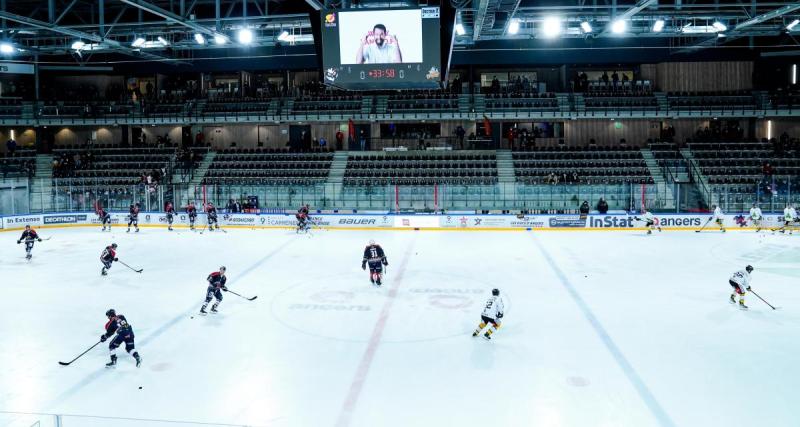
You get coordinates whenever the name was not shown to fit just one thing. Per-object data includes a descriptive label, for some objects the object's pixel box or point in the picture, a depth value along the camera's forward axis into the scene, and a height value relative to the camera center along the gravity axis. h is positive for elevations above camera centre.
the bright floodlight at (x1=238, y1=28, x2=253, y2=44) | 25.41 +6.52
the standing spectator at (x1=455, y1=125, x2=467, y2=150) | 38.44 +3.61
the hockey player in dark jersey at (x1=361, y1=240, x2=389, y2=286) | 15.88 -1.59
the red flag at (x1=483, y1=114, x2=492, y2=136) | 37.29 +3.86
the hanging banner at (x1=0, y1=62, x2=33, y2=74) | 38.66 +8.39
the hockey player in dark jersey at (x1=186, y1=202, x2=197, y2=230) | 26.97 -0.53
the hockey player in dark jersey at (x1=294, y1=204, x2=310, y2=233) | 25.97 -0.90
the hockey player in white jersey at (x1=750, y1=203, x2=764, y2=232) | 25.30 -1.15
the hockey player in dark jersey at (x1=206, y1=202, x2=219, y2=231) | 26.92 -0.64
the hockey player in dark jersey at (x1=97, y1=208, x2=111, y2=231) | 27.65 -0.72
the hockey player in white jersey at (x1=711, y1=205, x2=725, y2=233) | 25.52 -1.21
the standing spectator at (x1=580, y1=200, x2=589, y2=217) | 27.11 -0.77
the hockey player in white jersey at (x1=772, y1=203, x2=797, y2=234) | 24.53 -1.15
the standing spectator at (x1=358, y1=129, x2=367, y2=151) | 38.65 +3.27
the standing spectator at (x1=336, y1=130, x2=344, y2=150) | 37.91 +3.37
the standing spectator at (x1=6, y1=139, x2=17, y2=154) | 37.93 +3.44
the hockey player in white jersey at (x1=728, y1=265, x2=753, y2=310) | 13.30 -2.00
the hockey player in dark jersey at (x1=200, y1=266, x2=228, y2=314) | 13.17 -1.81
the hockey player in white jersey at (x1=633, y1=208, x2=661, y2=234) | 24.97 -1.24
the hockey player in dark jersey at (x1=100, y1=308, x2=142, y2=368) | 10.03 -2.11
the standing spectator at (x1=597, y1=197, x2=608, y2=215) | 27.30 -0.71
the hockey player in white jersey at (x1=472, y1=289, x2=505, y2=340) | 11.17 -2.12
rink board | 26.61 -1.23
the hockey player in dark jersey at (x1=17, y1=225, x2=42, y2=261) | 19.70 -1.11
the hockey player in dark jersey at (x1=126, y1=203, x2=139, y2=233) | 27.09 -0.67
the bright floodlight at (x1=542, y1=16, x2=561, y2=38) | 24.06 +6.29
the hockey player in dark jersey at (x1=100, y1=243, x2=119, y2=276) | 17.11 -1.50
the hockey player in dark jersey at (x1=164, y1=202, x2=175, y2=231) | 27.52 -0.52
